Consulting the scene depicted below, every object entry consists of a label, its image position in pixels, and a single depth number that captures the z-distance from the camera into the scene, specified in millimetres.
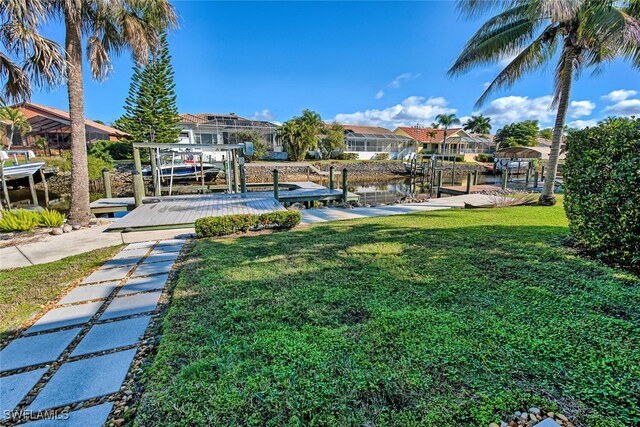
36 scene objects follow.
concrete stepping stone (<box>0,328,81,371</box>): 2152
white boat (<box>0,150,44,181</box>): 12094
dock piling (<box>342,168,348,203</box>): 11377
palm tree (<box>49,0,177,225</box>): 6492
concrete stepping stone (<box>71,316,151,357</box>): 2295
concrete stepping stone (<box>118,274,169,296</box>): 3367
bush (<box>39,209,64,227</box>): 6766
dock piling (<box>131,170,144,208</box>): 9077
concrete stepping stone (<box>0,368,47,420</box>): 1762
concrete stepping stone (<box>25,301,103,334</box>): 2639
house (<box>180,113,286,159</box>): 30369
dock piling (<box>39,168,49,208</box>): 13400
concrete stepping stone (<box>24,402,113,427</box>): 1613
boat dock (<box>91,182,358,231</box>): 6969
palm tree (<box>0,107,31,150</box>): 21484
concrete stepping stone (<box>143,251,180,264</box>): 4488
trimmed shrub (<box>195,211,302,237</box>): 5750
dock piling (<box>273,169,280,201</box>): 10172
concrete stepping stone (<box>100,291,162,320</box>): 2824
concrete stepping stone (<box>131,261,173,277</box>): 3918
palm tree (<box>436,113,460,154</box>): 40406
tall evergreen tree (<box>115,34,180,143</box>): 24109
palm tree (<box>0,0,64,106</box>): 5047
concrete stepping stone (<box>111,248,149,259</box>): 4699
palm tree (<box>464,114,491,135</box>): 58188
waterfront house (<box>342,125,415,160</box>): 37656
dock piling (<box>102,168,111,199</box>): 11264
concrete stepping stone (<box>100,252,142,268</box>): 4267
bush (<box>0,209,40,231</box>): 6402
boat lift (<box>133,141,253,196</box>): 9266
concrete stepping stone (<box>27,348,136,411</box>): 1787
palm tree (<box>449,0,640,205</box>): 5866
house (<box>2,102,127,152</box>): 24906
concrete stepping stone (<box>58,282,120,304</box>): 3174
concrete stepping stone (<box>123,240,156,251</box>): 5191
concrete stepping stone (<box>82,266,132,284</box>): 3719
